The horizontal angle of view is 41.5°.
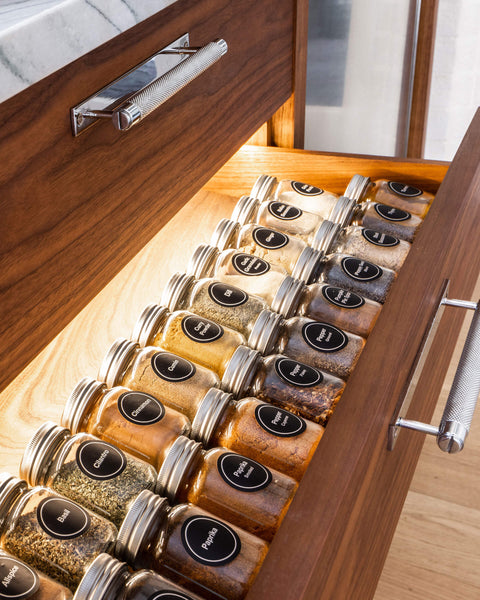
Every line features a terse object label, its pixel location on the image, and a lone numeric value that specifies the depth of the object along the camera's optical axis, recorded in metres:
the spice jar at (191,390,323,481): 0.69
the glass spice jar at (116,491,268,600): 0.58
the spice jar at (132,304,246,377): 0.79
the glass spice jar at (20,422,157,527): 0.65
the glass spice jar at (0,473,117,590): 0.59
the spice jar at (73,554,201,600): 0.55
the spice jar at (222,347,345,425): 0.75
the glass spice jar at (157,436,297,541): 0.64
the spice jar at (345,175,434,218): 1.06
